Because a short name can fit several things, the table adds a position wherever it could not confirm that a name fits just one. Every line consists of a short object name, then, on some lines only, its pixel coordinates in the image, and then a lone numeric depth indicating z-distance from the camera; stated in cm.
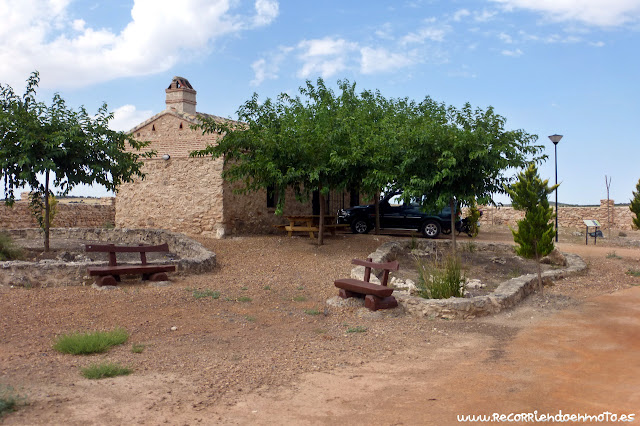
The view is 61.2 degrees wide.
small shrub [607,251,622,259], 1490
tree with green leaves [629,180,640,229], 2240
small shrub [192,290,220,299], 869
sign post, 1970
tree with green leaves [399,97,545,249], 1227
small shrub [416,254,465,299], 845
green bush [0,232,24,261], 1176
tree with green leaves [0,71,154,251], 1187
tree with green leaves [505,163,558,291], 982
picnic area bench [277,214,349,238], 1574
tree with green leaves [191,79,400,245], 1358
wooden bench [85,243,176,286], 927
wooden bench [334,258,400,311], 782
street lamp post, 2091
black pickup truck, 1931
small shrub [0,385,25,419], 411
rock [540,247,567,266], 1350
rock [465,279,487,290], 1036
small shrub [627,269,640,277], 1201
